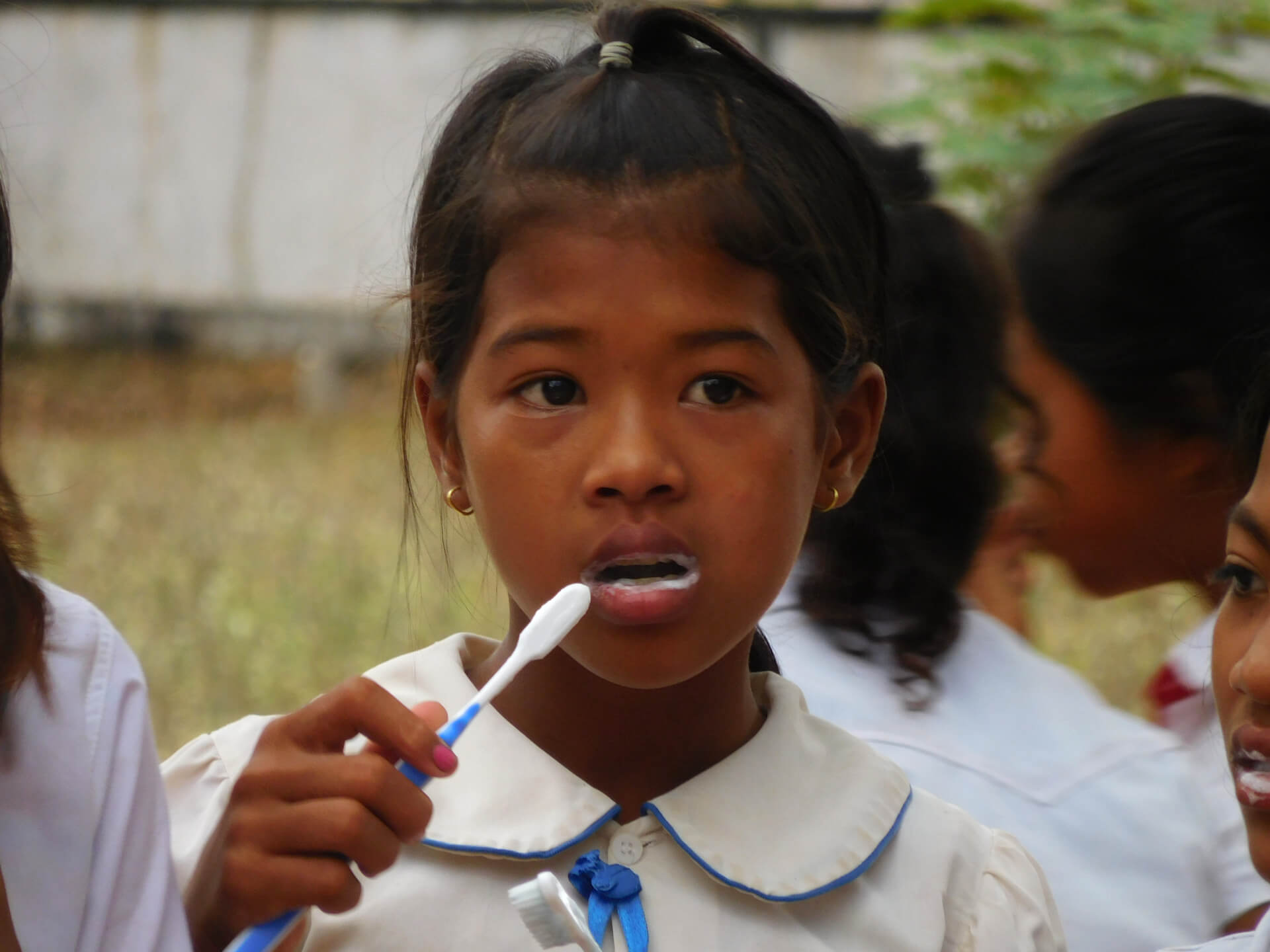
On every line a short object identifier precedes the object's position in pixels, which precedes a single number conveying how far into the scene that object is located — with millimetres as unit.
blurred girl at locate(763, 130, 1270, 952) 4083
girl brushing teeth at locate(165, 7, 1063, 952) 3853
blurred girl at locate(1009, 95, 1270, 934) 4241
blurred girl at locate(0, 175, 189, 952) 3847
